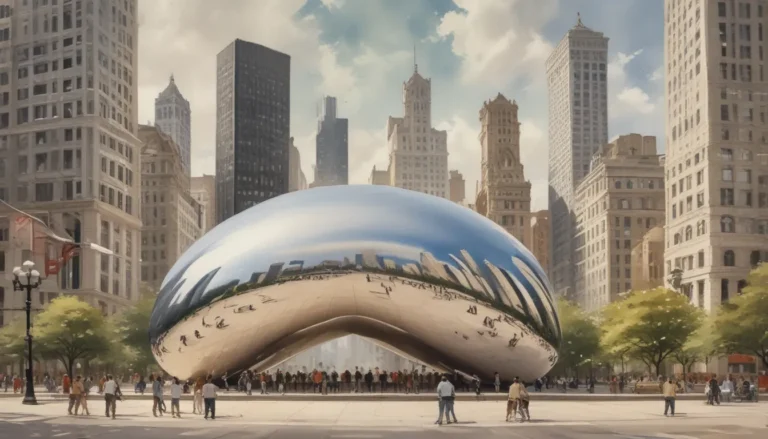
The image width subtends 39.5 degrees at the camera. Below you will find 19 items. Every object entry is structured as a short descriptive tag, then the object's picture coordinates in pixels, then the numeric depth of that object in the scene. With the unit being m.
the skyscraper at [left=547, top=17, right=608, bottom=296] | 194.65
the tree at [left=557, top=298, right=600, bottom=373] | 90.81
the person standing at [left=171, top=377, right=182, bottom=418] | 36.81
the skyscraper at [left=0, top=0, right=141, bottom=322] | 116.19
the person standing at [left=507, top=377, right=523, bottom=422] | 33.81
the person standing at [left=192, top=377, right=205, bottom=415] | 39.81
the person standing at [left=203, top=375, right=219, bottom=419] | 35.19
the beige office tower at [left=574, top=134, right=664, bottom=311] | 163.12
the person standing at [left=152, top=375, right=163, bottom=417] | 37.12
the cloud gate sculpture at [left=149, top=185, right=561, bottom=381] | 50.25
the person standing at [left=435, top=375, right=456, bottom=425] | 32.41
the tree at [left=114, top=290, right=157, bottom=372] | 92.19
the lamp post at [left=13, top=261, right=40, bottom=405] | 45.69
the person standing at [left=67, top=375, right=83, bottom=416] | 37.14
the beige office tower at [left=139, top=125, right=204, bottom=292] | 183.38
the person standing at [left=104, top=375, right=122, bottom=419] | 35.50
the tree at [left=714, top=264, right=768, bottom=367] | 78.81
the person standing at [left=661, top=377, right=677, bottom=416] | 37.12
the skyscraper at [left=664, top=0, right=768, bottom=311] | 110.00
